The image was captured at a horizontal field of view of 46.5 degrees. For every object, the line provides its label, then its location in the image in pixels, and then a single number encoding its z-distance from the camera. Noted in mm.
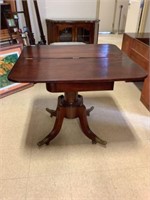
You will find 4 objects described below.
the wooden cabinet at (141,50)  2083
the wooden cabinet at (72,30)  3301
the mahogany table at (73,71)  1097
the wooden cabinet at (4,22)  2429
